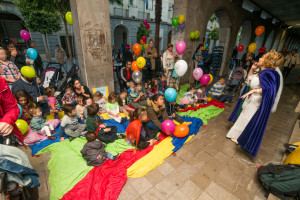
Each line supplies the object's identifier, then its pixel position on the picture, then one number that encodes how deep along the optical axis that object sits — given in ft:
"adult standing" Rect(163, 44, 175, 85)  20.26
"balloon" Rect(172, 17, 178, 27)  21.50
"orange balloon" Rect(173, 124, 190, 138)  11.50
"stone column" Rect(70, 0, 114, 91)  13.23
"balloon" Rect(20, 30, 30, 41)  22.08
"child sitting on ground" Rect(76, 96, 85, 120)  13.44
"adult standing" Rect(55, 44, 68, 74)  24.24
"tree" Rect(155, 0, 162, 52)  26.76
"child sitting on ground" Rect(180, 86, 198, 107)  17.34
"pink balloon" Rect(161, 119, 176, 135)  11.03
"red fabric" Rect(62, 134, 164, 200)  7.41
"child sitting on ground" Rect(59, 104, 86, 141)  11.24
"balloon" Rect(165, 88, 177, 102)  13.16
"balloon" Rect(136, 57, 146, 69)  17.37
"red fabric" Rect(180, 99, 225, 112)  17.70
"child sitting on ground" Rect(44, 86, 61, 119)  13.50
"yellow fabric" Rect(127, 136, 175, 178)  8.80
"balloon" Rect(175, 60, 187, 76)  17.89
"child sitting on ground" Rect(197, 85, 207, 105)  18.56
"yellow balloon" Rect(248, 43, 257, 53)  23.13
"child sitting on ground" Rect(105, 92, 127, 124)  14.26
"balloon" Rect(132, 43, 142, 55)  20.67
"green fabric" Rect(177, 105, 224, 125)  15.53
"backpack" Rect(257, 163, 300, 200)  6.80
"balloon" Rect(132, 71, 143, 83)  17.34
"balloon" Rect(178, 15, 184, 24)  21.21
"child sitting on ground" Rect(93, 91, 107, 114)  14.87
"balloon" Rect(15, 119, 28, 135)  9.89
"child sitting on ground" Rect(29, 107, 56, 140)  11.14
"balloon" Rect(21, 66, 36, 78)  11.91
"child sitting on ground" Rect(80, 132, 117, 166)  9.12
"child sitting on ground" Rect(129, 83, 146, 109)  16.94
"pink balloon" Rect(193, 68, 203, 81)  18.83
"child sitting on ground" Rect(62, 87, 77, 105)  14.17
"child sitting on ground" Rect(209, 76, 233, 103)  19.20
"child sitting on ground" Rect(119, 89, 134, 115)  15.90
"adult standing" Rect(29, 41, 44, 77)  20.37
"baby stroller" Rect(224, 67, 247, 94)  19.49
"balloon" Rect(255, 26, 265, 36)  25.58
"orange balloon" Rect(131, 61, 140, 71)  18.45
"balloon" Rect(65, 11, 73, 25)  15.87
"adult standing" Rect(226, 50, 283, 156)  9.05
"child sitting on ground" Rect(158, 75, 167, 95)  19.69
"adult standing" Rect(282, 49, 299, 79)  28.73
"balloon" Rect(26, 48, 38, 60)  15.27
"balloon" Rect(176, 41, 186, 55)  19.69
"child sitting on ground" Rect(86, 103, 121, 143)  10.79
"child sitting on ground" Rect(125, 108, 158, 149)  9.89
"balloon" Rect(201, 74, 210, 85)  18.38
